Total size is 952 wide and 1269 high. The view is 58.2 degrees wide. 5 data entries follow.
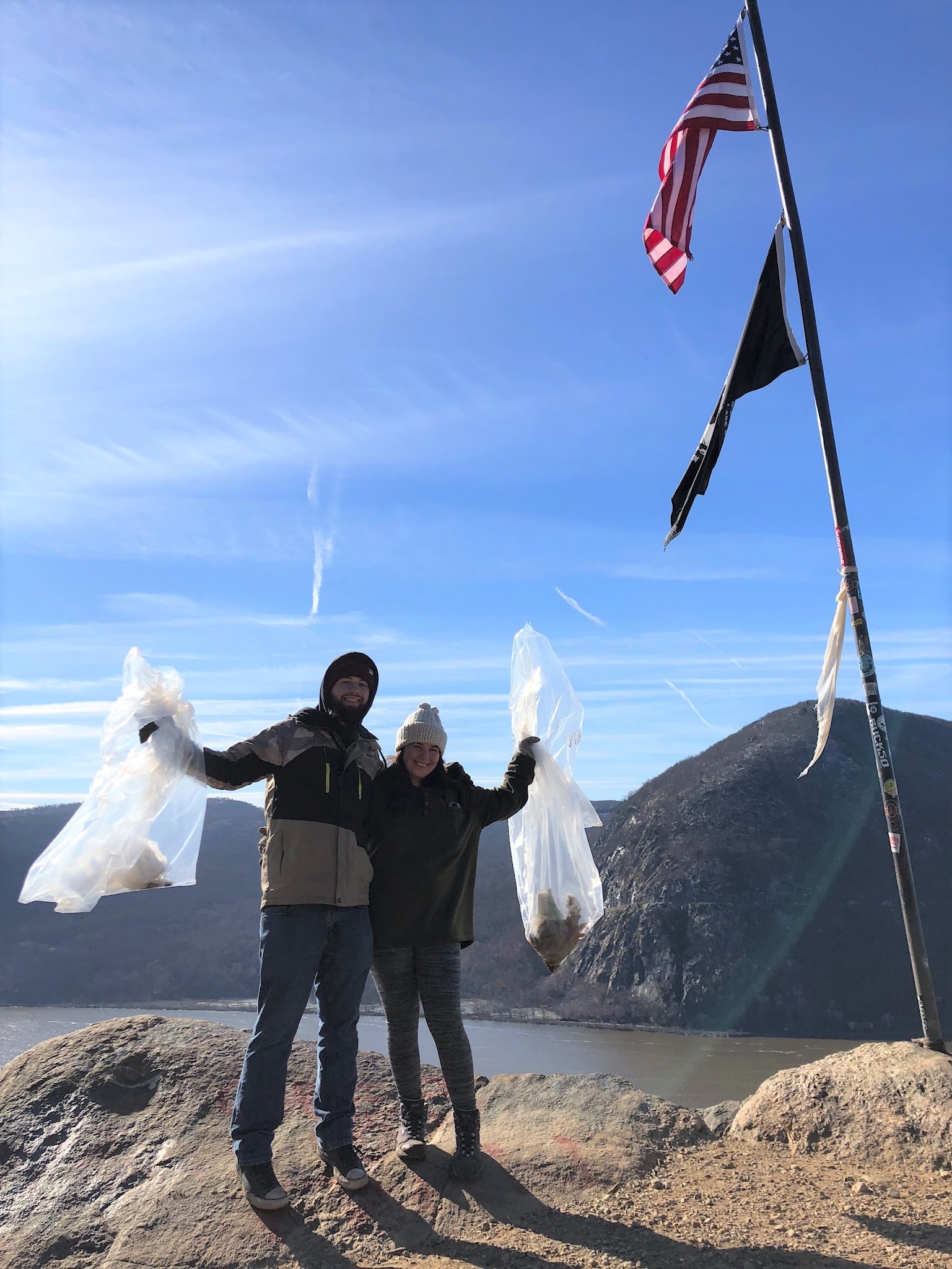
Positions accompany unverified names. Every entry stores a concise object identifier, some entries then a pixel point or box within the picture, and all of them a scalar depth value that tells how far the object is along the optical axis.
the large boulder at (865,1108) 3.61
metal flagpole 4.18
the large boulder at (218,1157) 3.05
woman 3.38
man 3.15
